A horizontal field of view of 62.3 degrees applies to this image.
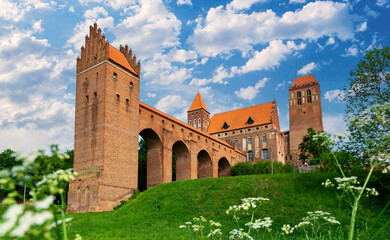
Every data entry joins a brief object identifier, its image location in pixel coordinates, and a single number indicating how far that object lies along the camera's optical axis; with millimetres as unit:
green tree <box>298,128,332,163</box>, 39019
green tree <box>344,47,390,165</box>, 17377
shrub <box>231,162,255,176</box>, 50081
